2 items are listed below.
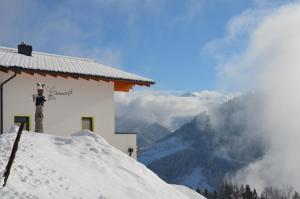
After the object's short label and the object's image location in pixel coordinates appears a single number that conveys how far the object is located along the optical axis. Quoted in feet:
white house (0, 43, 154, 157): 68.49
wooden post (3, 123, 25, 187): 34.68
